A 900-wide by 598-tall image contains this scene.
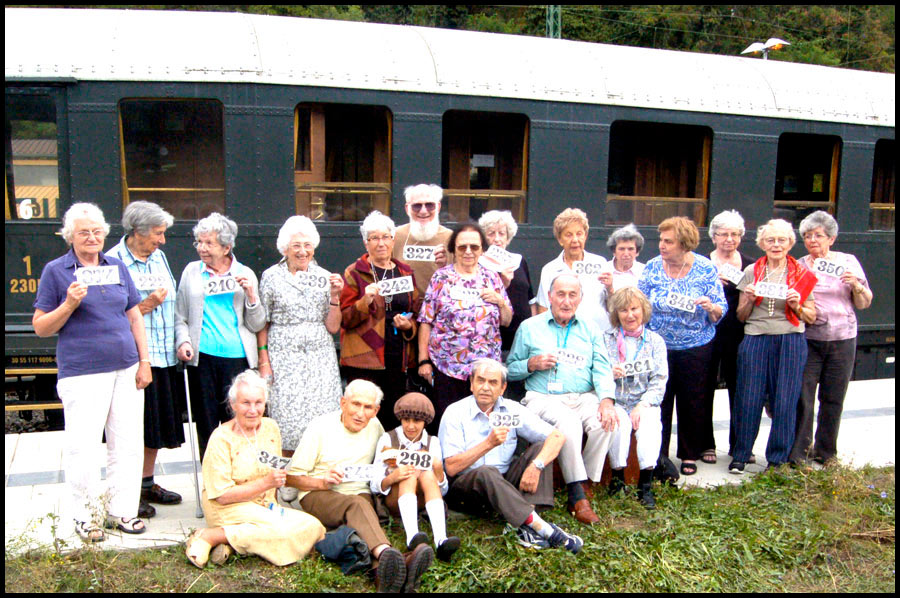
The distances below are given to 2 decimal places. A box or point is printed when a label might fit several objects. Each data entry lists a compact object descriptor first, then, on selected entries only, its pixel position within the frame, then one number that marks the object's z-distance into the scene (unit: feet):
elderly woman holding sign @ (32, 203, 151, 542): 13.66
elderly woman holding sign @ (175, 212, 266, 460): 15.47
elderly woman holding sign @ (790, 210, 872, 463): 18.42
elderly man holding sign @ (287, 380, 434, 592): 13.79
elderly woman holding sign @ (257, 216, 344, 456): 15.66
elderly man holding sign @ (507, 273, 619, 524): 16.05
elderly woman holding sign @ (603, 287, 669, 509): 16.43
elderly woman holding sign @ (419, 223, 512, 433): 16.21
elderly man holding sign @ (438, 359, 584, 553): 14.10
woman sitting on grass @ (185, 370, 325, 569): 13.46
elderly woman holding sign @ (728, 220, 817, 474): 18.20
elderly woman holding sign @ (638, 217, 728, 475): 17.93
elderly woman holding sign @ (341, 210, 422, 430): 16.20
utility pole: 69.88
